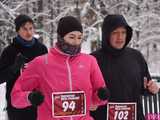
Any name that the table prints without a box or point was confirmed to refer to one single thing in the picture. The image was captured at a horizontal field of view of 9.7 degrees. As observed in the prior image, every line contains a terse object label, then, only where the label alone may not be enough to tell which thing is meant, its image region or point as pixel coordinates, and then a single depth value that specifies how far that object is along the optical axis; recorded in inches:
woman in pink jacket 255.7
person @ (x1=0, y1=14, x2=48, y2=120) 357.6
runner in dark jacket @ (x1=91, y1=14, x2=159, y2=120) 296.3
